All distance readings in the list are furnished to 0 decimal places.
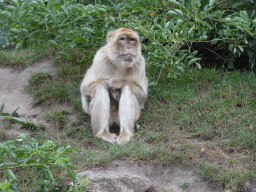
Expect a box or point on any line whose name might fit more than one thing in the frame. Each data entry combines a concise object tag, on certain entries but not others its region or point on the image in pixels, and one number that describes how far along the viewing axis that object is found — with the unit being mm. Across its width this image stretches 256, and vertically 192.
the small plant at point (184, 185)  9750
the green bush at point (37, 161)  6805
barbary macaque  12570
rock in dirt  9406
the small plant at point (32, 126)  13265
